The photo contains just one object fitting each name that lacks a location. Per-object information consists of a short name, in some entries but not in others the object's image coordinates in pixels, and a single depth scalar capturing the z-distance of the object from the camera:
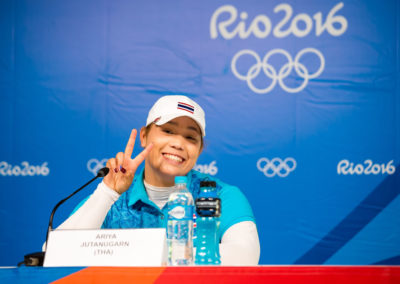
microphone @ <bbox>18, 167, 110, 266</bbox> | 5.76
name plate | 5.72
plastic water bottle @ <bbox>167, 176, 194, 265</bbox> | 5.82
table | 5.59
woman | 6.17
